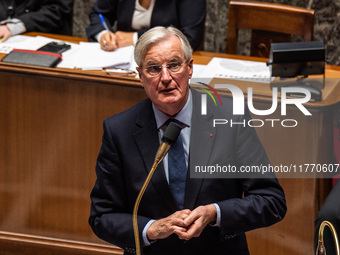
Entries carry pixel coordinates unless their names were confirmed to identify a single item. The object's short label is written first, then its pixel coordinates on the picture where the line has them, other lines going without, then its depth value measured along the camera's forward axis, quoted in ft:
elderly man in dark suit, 17.13
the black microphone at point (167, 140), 16.26
